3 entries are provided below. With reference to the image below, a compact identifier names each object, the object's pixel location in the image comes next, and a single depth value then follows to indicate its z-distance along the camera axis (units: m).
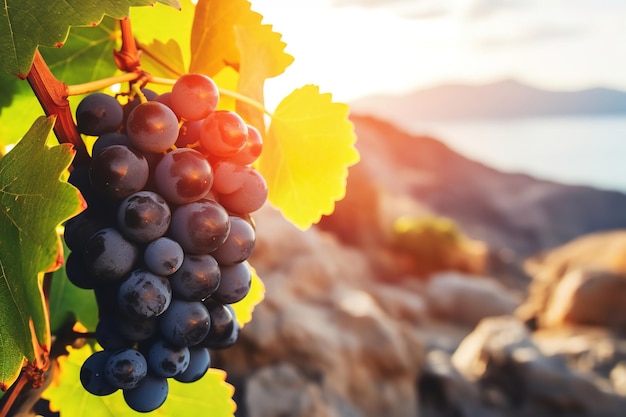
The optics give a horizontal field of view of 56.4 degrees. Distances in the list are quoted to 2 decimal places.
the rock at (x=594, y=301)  4.82
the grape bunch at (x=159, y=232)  0.35
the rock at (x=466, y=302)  5.75
